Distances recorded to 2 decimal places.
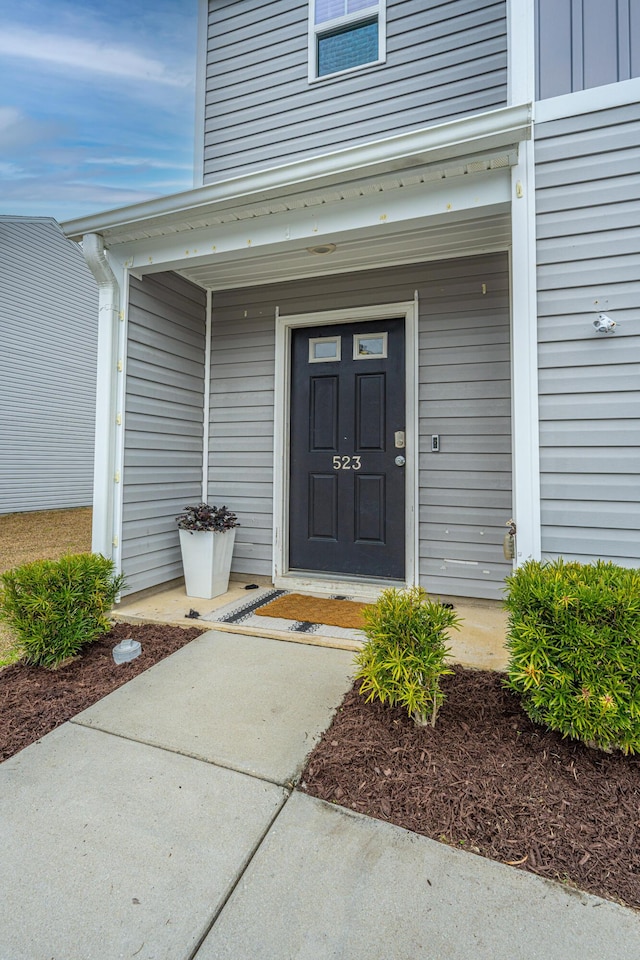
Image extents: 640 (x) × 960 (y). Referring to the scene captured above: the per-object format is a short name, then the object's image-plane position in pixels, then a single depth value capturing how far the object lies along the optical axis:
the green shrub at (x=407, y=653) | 1.60
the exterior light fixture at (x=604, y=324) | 2.03
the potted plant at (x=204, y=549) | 3.27
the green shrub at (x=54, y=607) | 2.16
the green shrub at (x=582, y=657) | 1.40
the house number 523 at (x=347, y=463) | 3.54
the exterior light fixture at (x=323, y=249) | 2.96
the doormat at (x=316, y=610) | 2.83
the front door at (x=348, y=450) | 3.43
